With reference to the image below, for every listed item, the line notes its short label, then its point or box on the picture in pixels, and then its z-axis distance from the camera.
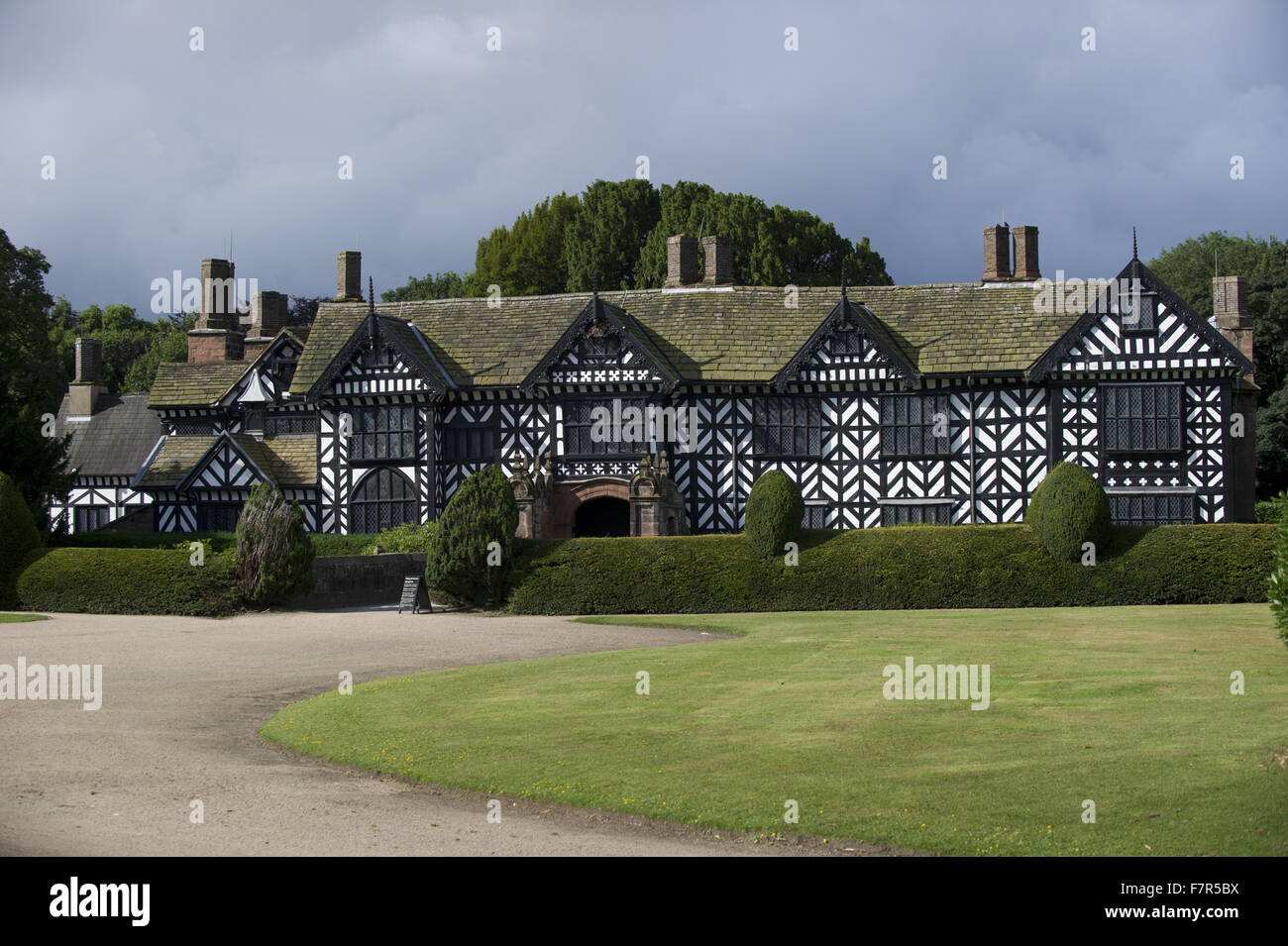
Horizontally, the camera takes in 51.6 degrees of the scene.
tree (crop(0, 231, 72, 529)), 37.59
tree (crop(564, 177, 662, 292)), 70.75
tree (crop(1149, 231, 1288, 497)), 54.41
